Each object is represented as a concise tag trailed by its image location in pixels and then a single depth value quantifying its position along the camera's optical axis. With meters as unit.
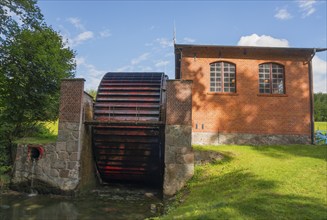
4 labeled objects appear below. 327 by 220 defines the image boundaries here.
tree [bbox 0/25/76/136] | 11.94
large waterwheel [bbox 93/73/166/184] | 9.91
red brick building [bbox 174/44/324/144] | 13.23
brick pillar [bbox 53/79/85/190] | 8.95
